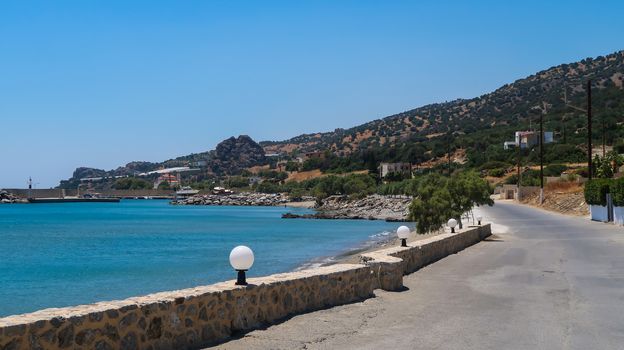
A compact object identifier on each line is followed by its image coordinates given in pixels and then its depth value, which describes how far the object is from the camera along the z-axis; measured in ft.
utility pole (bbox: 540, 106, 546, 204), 210.38
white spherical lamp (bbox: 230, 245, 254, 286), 29.68
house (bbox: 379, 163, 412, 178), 455.13
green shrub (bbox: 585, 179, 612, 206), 129.08
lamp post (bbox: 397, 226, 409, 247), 50.67
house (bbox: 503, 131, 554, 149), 368.77
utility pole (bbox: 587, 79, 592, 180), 135.54
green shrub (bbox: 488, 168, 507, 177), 345.39
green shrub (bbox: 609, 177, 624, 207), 115.14
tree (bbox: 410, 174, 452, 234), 121.49
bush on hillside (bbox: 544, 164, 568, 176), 304.71
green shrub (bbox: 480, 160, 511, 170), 361.63
